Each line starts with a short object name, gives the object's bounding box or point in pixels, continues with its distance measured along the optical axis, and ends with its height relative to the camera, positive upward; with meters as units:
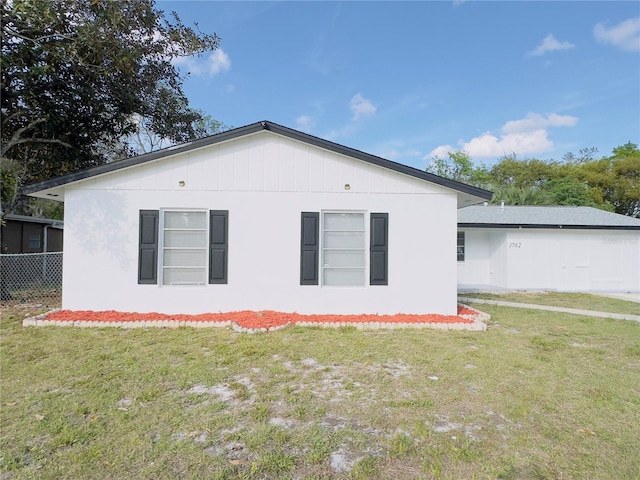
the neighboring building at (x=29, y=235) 13.64 +0.42
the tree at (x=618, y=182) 26.64 +5.19
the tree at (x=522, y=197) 20.58 +3.03
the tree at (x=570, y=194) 23.19 +3.66
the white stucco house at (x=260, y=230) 6.89 +0.33
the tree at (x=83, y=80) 8.09 +4.41
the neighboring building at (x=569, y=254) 13.02 -0.19
